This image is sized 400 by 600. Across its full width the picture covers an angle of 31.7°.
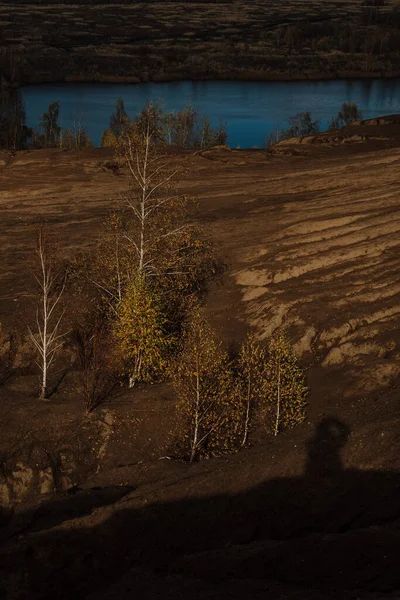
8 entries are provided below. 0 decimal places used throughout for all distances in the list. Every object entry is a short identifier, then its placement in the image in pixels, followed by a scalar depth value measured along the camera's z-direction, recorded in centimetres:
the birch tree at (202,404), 2388
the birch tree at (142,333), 2681
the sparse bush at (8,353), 2991
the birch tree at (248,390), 2408
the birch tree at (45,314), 2742
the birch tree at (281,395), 2406
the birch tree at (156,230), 2873
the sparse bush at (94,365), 2714
